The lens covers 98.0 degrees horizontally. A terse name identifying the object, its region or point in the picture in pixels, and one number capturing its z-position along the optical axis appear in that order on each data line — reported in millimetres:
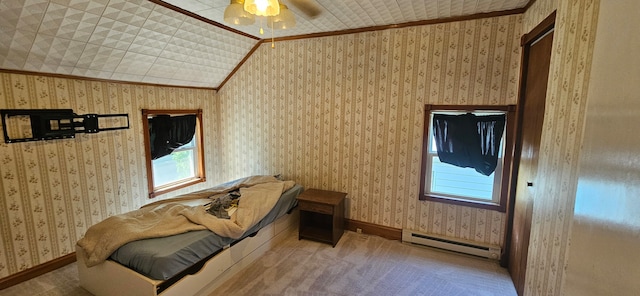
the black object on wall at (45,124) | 2344
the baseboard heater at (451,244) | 2859
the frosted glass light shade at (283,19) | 1892
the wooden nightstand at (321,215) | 3169
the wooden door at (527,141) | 2104
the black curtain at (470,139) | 2805
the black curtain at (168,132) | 3580
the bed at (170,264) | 1962
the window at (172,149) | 3551
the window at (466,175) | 2770
